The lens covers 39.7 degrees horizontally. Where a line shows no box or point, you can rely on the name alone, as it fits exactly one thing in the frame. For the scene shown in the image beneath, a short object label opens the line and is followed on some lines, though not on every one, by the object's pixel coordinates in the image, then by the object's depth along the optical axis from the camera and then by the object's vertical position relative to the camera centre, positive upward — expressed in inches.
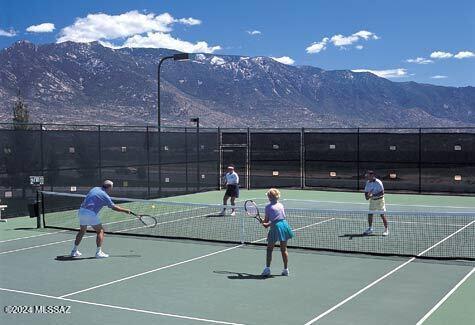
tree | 1394.3 +97.8
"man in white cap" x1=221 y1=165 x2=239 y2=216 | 804.0 -35.4
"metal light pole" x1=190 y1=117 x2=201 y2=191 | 1139.5 -8.2
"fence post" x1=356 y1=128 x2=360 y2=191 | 1183.6 -8.9
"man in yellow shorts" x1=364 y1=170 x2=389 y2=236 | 633.6 -39.5
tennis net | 576.1 -77.2
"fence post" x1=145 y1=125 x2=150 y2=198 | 1022.4 -6.7
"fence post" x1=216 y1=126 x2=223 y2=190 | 1211.2 +3.9
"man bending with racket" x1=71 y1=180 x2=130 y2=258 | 523.2 -42.9
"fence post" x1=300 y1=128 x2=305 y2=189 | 1238.9 -6.6
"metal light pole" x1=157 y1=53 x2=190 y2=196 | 1022.4 +12.2
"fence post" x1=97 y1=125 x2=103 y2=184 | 940.6 +12.4
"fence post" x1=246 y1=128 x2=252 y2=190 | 1246.3 -7.8
